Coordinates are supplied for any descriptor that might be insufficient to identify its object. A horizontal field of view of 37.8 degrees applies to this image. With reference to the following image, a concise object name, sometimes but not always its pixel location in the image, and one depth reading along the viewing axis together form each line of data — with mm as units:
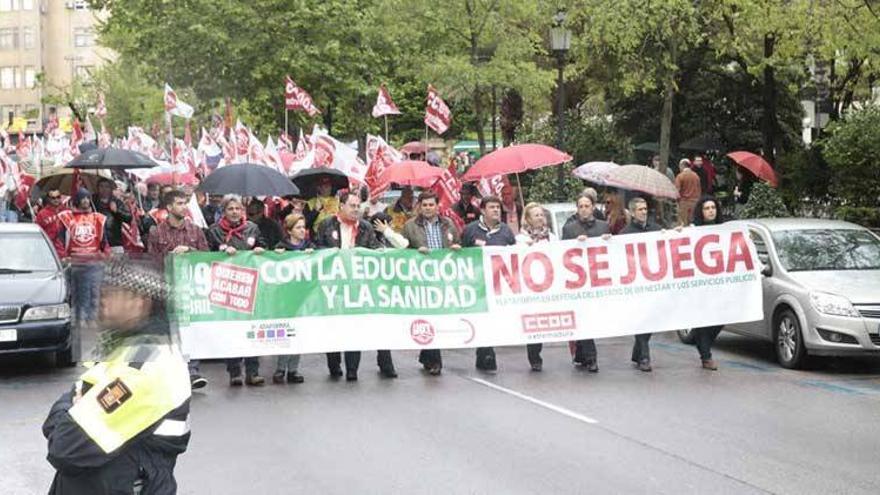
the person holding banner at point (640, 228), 13578
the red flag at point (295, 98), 25406
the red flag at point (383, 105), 23141
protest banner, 12945
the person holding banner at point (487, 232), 13570
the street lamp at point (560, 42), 24391
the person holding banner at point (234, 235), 12930
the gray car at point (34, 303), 13078
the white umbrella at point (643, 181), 18281
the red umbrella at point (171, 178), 24456
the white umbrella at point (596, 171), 19203
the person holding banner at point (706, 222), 13711
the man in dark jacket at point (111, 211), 18312
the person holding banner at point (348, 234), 13305
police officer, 3461
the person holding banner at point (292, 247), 12992
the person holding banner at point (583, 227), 13734
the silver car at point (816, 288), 13180
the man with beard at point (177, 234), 12812
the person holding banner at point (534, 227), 14062
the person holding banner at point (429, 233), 13486
